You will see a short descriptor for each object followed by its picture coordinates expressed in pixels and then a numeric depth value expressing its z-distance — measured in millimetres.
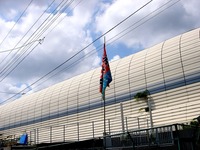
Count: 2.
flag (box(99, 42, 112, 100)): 17872
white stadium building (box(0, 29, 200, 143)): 23469
